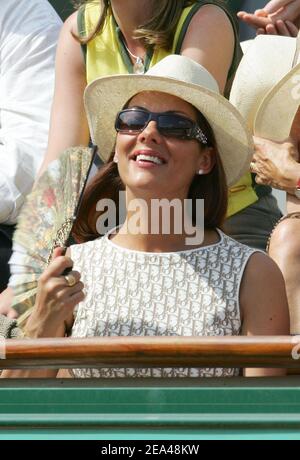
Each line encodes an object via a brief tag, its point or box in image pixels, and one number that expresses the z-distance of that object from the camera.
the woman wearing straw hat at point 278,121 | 6.86
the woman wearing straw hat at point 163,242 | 6.28
